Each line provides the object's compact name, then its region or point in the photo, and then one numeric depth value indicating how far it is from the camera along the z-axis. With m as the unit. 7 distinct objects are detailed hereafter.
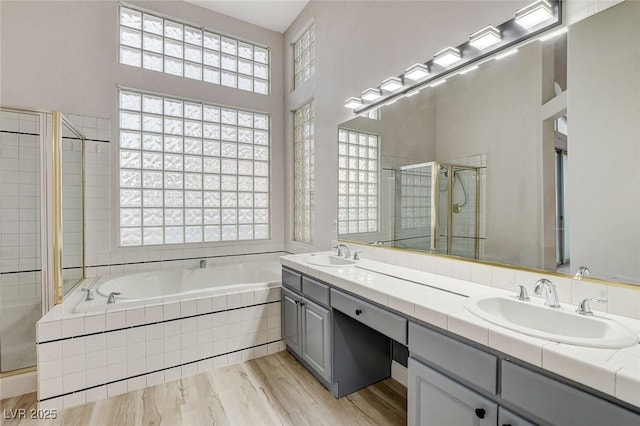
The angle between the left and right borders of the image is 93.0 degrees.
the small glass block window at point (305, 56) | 3.26
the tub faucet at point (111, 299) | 2.17
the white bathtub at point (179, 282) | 2.22
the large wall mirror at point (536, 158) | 1.09
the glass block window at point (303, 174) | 3.29
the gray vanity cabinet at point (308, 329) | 1.92
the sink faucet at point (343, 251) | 2.43
